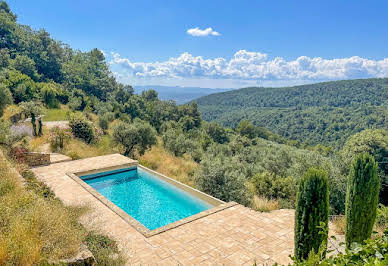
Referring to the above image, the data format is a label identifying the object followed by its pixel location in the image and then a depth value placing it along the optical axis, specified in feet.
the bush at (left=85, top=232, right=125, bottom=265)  14.58
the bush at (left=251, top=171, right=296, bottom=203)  32.68
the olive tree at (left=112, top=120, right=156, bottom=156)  52.54
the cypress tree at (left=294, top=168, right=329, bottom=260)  15.16
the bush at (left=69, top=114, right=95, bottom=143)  53.72
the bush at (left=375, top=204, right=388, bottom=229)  20.22
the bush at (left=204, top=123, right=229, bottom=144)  131.64
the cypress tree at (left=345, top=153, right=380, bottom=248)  16.14
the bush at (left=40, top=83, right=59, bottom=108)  82.72
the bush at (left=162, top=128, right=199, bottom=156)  67.21
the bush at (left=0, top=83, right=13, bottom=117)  58.14
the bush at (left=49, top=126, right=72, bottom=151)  47.44
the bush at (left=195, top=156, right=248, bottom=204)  31.12
